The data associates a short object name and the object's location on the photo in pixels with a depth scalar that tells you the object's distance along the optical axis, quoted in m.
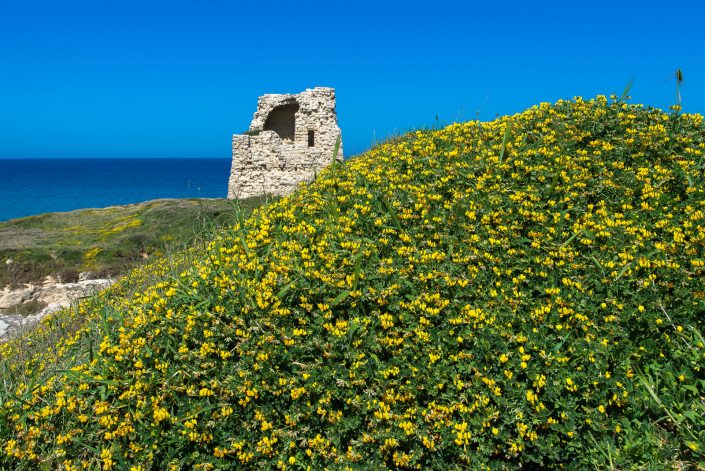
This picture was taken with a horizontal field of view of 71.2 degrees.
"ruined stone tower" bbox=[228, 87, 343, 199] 24.69
